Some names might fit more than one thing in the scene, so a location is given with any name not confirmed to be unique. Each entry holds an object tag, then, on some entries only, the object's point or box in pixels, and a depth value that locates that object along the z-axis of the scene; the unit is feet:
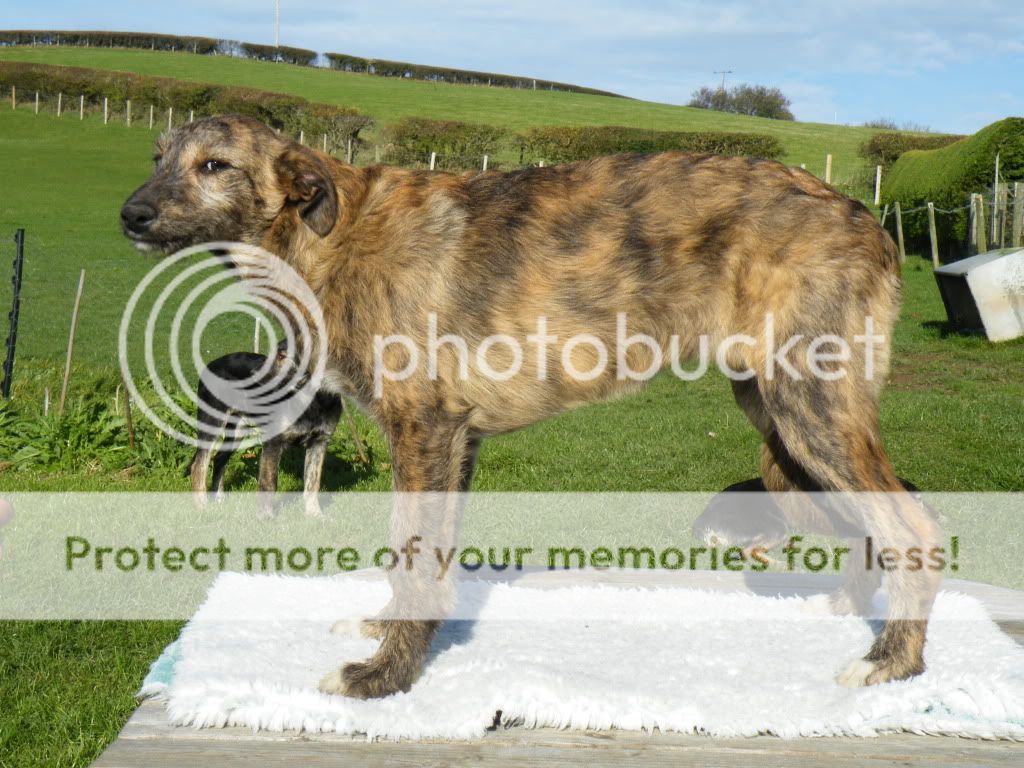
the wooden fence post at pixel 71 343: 28.66
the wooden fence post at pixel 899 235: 78.31
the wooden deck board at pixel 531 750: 9.66
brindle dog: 11.10
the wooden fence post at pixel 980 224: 65.82
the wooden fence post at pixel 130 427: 26.68
